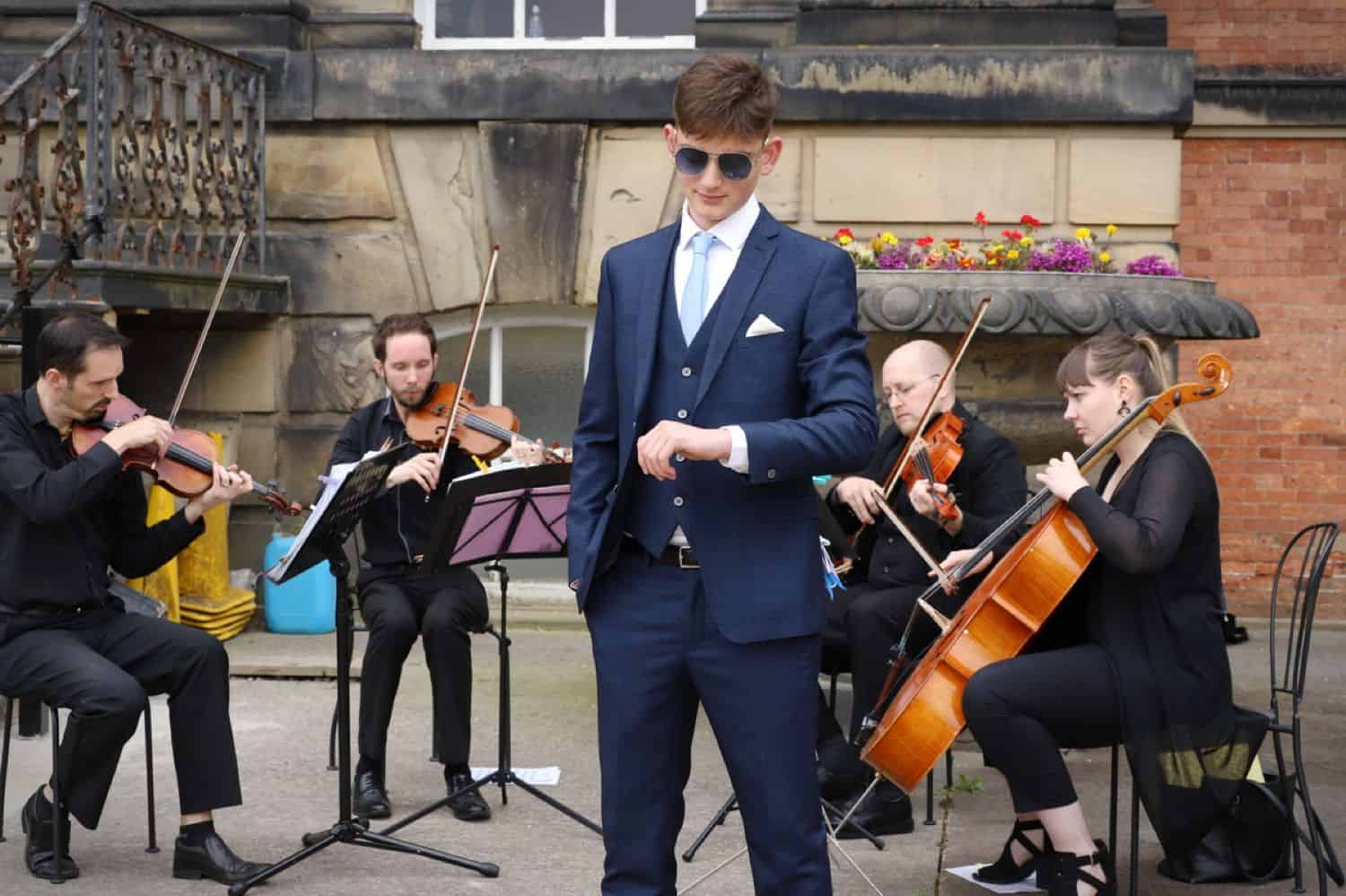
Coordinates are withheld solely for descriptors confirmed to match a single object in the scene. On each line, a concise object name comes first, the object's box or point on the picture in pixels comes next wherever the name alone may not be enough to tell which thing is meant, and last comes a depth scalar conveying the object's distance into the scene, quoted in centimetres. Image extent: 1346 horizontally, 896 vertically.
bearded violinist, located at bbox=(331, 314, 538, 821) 534
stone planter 599
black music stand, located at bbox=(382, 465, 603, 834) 470
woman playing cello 405
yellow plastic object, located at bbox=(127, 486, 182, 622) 737
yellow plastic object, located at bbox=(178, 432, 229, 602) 773
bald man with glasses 526
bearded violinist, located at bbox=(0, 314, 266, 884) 455
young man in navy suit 309
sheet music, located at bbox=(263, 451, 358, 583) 452
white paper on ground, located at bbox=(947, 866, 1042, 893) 444
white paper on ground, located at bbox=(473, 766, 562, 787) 555
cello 405
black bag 448
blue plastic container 790
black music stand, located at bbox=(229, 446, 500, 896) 455
